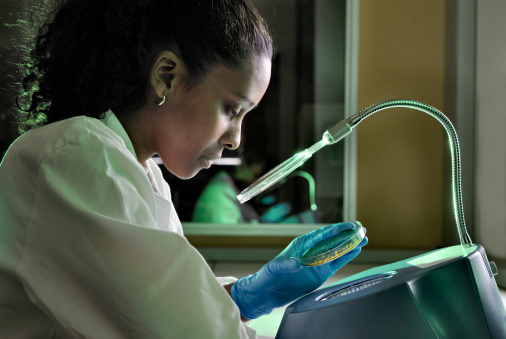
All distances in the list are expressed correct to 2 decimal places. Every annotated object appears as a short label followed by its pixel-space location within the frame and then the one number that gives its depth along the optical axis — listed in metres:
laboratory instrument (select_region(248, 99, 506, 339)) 0.72
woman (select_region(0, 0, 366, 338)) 0.59
